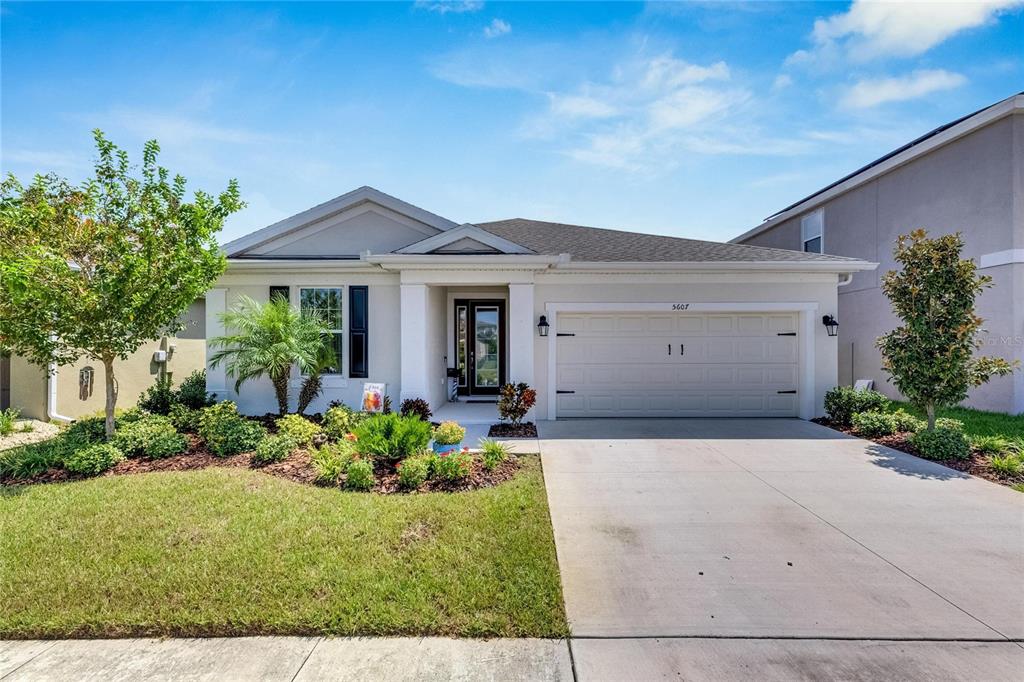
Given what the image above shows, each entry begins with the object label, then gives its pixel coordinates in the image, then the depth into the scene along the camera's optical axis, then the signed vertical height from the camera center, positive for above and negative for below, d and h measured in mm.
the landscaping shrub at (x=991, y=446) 6754 -1507
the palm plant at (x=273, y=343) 7547 +41
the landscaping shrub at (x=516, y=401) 8344 -1023
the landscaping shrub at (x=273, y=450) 6320 -1475
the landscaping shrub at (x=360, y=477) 5391 -1568
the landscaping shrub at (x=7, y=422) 8203 -1410
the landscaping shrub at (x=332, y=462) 5586 -1475
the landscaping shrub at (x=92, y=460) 5891 -1506
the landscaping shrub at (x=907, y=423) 7937 -1374
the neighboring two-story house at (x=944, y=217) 9523 +3248
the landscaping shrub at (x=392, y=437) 5848 -1194
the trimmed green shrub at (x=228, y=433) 6695 -1325
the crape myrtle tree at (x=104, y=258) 5887 +1192
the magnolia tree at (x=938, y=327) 7023 +297
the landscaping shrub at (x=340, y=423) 7344 -1261
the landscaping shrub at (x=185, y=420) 7853 -1288
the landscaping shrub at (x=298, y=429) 6973 -1314
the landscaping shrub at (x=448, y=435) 6473 -1281
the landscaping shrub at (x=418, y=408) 8656 -1211
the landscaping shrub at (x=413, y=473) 5363 -1514
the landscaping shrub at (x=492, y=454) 5922 -1452
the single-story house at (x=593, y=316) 9414 +623
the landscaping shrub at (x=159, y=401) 8820 -1087
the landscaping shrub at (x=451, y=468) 5441 -1479
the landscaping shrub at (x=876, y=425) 8008 -1414
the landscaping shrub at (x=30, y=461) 5887 -1529
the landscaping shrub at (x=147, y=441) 6496 -1381
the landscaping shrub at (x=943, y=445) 6656 -1475
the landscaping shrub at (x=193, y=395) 9008 -1001
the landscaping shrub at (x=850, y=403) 8867 -1138
